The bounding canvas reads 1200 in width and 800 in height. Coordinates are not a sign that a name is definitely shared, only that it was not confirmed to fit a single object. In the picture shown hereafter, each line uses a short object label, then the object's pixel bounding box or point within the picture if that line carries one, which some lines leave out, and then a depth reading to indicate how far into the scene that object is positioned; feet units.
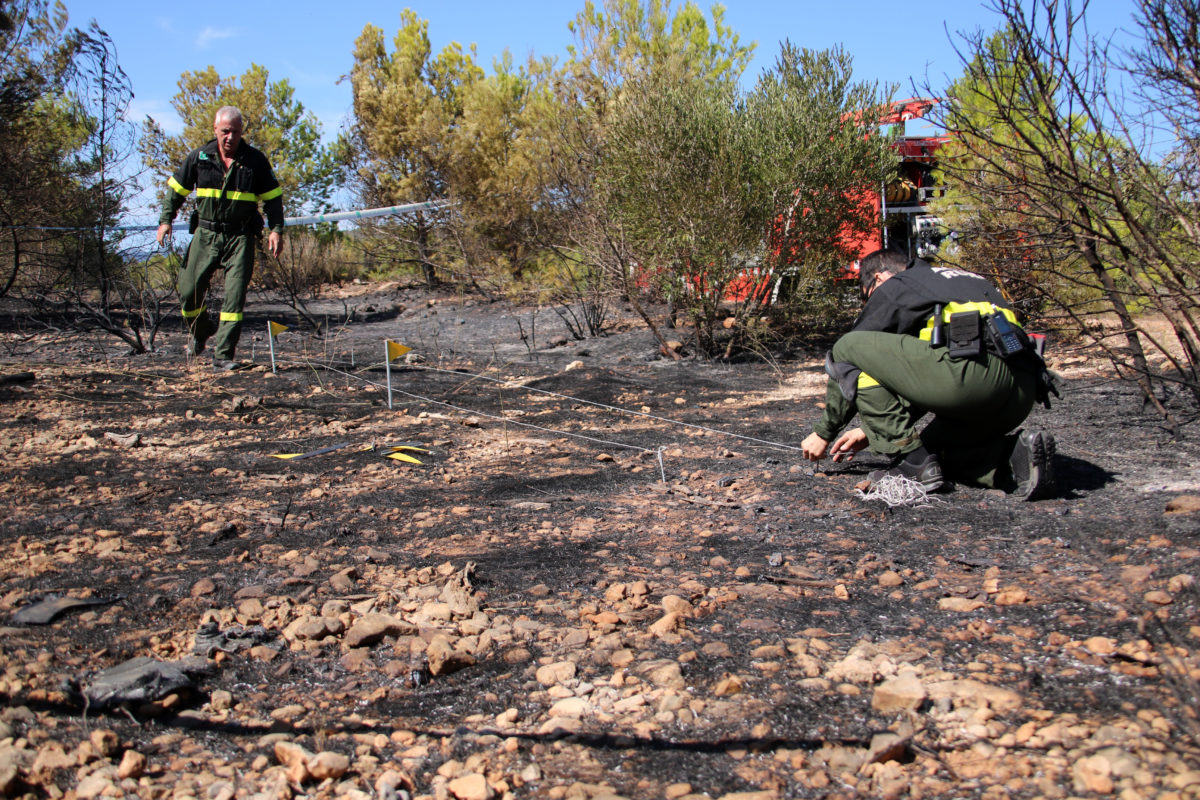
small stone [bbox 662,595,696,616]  7.82
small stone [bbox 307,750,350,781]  5.41
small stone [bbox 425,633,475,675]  6.89
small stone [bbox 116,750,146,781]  5.35
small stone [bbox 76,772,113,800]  5.15
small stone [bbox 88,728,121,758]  5.54
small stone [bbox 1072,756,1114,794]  4.92
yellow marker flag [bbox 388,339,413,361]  15.84
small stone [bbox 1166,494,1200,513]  9.37
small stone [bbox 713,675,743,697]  6.40
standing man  19.27
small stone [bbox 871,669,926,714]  6.03
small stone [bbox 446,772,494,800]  5.24
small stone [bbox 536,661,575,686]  6.71
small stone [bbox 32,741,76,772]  5.30
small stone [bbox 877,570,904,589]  8.39
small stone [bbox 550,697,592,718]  6.22
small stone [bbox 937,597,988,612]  7.68
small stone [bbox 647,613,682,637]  7.44
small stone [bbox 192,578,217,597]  8.16
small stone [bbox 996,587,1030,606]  7.59
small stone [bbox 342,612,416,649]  7.33
